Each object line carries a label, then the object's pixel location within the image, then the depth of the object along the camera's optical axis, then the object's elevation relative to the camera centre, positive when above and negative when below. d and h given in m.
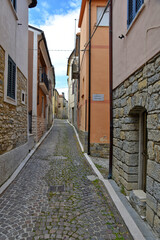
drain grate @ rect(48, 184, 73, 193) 4.20 -1.66
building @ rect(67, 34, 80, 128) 12.73 +4.00
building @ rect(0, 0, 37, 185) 4.41 +1.13
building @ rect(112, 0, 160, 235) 2.53 +0.40
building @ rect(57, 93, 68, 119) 38.97 +3.04
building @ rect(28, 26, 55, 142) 9.53 +2.44
